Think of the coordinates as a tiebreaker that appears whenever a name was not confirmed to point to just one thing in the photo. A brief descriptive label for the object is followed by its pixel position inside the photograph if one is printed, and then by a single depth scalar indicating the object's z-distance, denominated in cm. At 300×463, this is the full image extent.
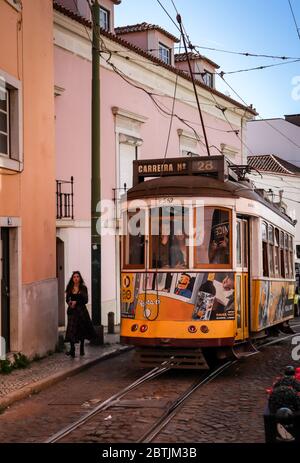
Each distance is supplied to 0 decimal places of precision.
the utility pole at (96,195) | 1538
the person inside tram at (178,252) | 1123
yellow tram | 1109
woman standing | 1330
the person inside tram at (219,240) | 1130
